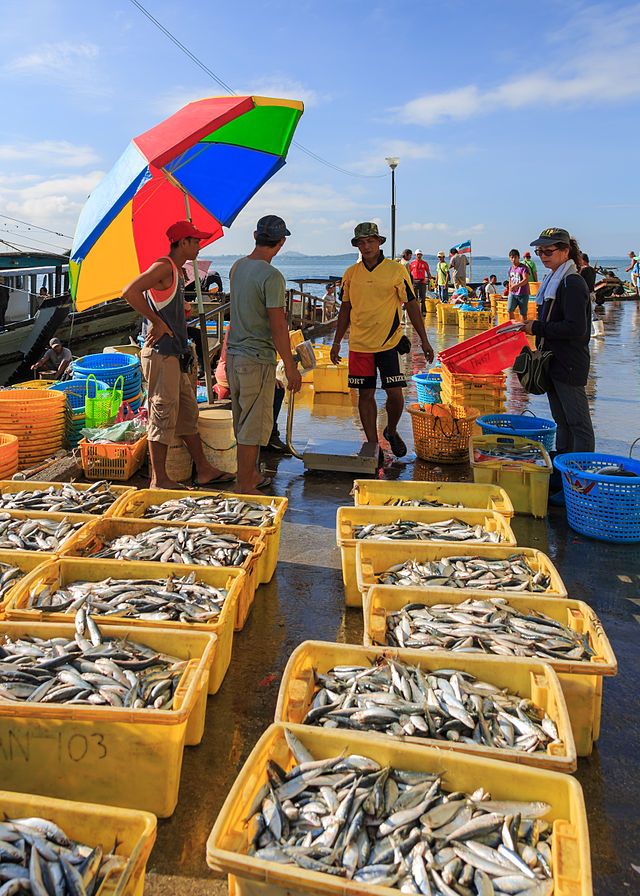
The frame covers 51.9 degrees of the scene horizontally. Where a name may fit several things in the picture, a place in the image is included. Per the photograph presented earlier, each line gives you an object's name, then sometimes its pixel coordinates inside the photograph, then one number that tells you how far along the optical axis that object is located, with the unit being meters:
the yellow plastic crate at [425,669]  2.37
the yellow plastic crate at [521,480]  5.54
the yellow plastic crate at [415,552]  3.79
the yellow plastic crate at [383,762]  1.69
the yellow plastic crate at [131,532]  3.74
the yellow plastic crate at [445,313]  21.47
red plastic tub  8.25
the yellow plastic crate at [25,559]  3.68
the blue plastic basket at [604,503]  4.91
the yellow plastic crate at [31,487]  5.04
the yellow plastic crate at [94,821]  1.89
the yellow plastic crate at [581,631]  2.68
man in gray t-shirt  5.28
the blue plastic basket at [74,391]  7.89
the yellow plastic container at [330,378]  10.23
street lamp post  23.26
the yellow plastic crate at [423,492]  4.82
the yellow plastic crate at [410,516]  4.37
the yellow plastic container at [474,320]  19.66
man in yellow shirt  6.49
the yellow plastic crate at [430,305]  23.59
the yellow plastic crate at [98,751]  2.34
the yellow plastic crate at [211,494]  4.20
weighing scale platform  6.48
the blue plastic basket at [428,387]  8.96
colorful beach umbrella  5.14
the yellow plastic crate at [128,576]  3.05
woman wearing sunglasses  5.43
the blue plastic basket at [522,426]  6.36
